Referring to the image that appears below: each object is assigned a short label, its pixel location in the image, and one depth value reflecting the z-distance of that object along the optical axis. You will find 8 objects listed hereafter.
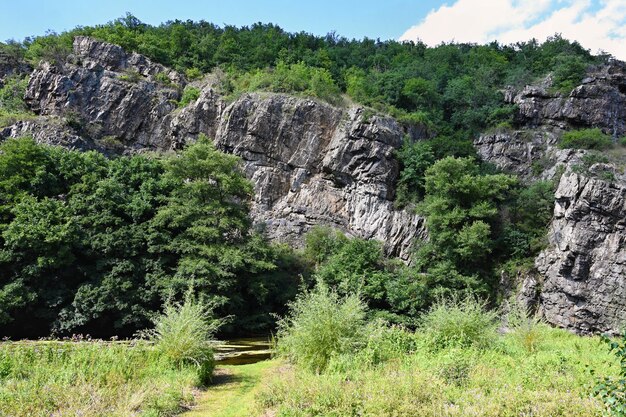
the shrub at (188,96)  38.88
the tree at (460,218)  26.03
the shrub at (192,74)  44.03
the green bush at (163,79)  41.38
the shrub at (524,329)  12.07
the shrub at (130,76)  38.80
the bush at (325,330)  9.61
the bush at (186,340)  9.55
